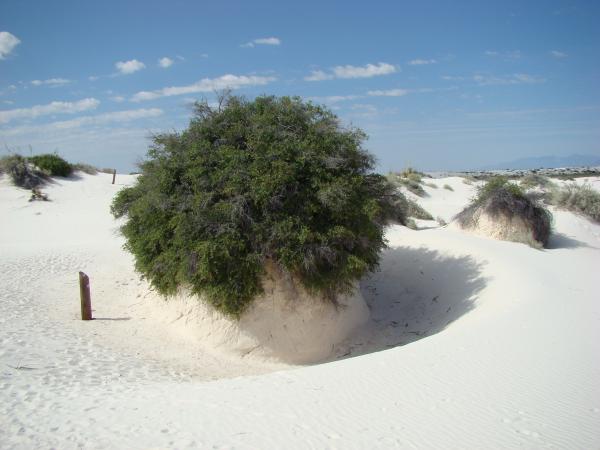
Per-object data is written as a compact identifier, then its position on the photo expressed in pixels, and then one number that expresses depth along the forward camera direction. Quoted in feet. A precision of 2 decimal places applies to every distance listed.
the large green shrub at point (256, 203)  32.22
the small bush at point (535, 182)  104.60
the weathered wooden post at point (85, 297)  37.22
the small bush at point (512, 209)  55.93
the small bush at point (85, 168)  119.85
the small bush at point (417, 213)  82.69
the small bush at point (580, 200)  74.43
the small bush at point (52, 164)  108.99
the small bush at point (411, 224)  68.10
